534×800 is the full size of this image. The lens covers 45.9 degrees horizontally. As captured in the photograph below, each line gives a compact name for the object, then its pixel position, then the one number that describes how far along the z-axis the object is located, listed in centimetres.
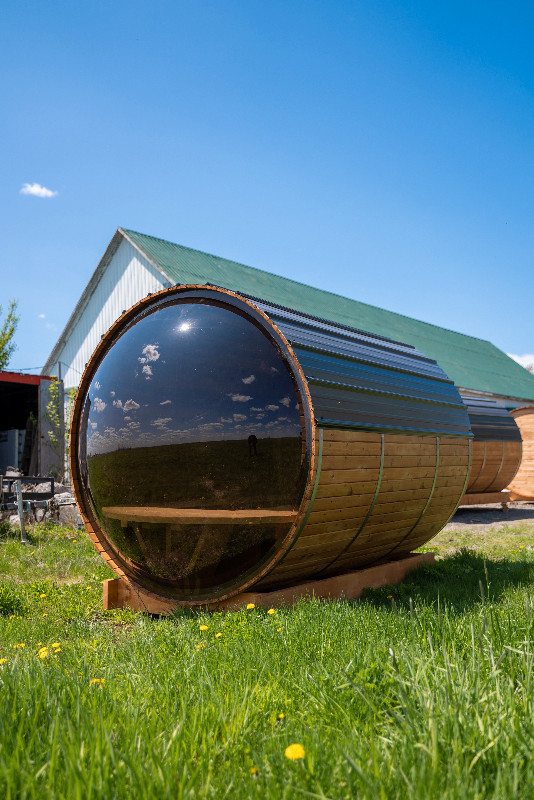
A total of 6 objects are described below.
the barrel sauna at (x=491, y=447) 1298
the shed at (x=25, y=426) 1598
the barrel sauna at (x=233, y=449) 418
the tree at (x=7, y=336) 2466
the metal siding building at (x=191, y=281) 1900
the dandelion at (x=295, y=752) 175
